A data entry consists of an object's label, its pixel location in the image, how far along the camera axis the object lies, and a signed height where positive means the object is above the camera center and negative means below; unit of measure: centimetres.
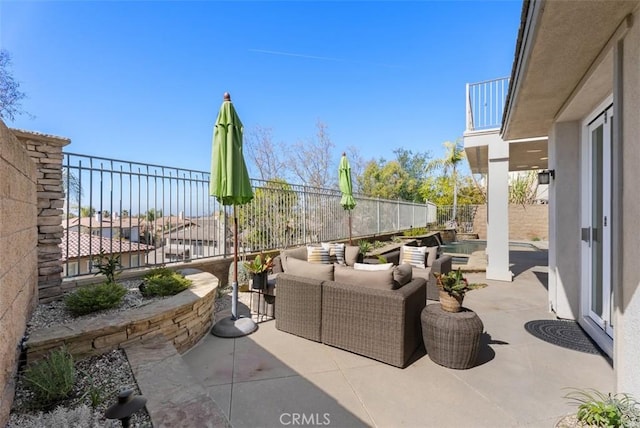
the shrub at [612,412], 184 -129
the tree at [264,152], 1703 +359
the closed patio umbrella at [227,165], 365 +60
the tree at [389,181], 2578 +298
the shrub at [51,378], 179 -104
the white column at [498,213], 657 +2
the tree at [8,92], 795 +337
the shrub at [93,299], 277 -84
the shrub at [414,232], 1197 -78
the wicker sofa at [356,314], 289 -109
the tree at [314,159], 1829 +344
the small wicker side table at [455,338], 276 -118
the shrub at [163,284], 348 -88
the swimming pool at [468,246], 1189 -146
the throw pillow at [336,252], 610 -82
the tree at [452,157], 2334 +455
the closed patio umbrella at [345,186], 757 +71
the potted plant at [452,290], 292 -76
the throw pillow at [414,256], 569 -83
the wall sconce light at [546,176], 439 +60
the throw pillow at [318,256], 585 -85
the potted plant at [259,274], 414 -86
